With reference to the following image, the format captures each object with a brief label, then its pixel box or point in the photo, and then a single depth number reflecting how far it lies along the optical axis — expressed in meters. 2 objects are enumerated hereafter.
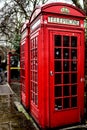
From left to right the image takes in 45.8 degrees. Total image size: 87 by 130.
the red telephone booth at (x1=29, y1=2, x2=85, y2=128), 2.33
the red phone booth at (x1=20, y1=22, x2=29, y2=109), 3.15
